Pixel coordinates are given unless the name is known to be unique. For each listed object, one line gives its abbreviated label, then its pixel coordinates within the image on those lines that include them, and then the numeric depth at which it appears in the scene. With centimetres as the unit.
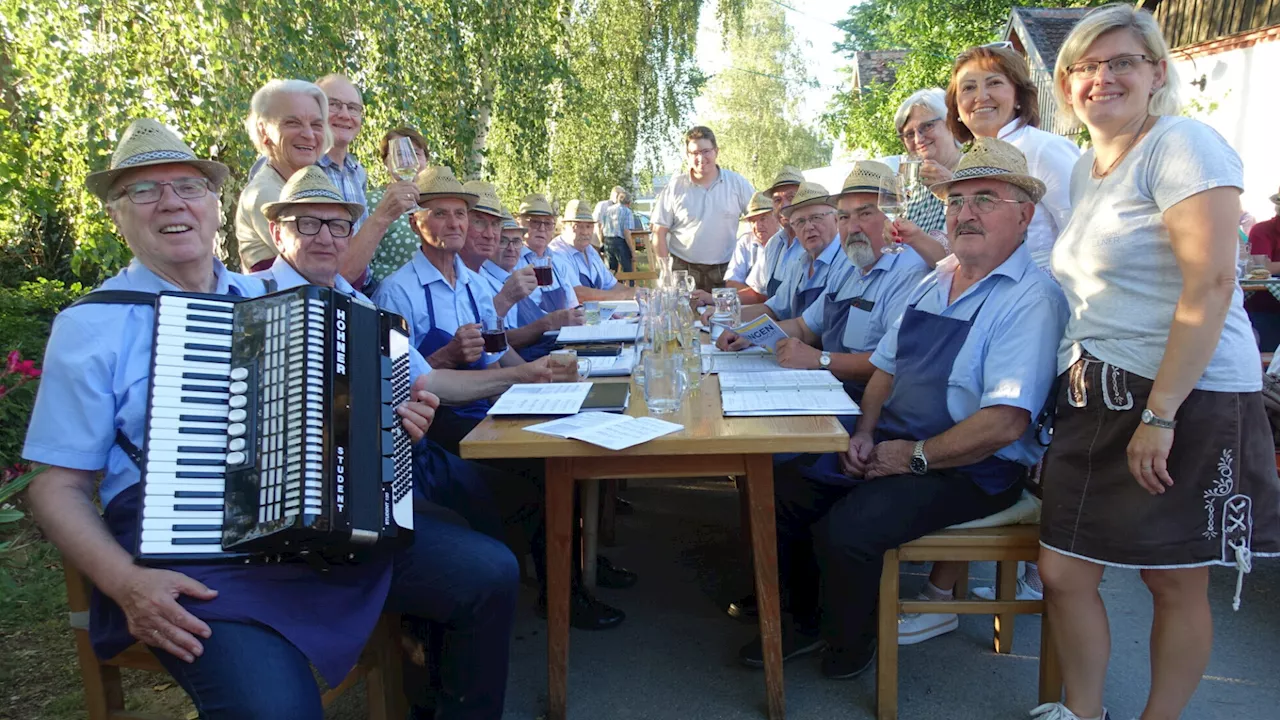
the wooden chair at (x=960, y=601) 243
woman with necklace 191
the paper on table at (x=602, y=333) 400
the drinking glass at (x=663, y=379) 259
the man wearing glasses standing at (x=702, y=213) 715
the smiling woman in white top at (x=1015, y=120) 299
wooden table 218
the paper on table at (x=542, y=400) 250
